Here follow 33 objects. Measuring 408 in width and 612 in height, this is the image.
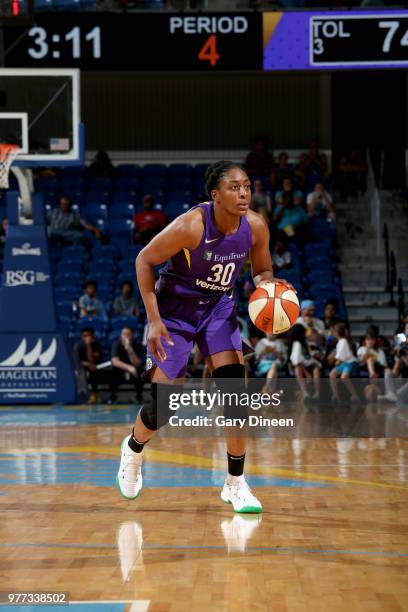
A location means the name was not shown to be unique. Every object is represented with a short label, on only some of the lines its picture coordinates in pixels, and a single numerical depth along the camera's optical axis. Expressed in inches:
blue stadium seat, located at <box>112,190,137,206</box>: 748.6
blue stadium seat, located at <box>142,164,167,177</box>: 789.9
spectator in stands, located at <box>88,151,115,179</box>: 786.2
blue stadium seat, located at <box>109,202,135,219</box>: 739.4
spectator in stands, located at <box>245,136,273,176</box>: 764.6
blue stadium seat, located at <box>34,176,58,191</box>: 767.2
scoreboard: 597.0
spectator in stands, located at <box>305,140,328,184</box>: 762.5
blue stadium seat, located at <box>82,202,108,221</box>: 737.0
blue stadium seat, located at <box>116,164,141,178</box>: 789.2
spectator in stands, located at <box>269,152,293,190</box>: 741.9
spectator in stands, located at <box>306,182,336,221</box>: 701.9
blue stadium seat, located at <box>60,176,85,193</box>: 768.3
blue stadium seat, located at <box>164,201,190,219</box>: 721.0
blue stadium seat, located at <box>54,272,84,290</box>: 667.2
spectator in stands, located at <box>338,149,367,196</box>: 778.8
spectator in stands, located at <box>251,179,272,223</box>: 678.5
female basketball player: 235.3
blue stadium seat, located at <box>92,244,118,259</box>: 681.6
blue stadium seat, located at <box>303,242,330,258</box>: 682.8
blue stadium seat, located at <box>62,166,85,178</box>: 789.9
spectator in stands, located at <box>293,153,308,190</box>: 746.2
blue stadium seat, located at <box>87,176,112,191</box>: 767.1
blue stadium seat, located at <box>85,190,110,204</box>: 755.4
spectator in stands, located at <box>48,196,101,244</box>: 695.7
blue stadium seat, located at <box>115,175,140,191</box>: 767.5
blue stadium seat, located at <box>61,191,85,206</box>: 754.8
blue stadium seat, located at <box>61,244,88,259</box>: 687.1
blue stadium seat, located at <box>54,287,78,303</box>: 658.2
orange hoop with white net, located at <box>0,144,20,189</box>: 528.7
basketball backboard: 530.9
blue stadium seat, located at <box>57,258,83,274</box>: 678.5
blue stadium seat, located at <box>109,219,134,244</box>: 713.6
